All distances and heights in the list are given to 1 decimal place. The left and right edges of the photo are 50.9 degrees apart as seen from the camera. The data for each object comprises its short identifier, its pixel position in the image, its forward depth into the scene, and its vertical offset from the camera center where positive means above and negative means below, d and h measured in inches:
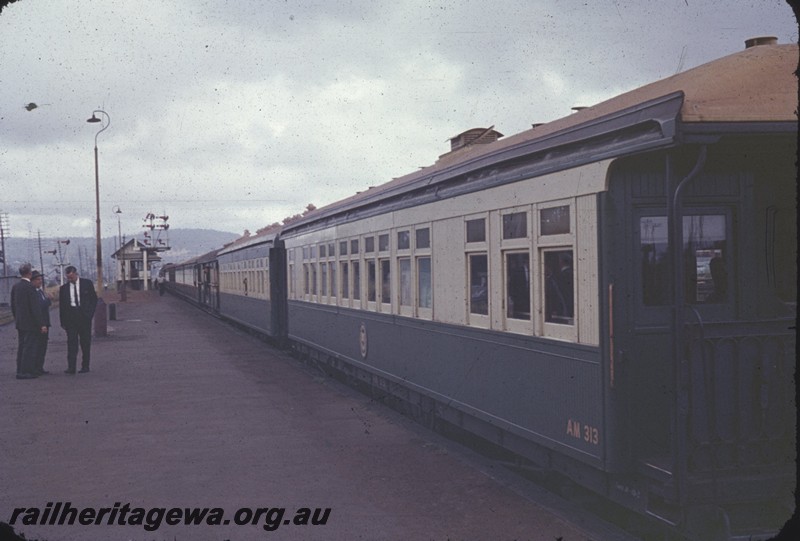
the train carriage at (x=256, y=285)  790.5 -16.4
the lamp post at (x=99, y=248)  1282.0 +39.2
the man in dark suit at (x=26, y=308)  565.6 -22.4
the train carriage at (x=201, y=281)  1483.0 -22.2
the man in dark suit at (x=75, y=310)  605.0 -25.9
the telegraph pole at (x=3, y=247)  2890.0 +104.3
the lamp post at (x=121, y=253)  2216.7 +71.2
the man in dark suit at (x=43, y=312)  577.3 -26.3
